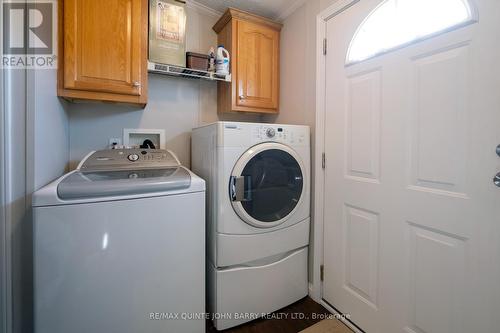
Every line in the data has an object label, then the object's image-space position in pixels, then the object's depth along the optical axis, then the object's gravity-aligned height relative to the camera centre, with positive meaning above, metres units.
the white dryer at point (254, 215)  1.32 -0.35
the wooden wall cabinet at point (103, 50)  1.22 +0.65
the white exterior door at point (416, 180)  0.87 -0.08
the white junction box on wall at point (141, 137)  1.69 +0.19
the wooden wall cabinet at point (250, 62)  1.76 +0.84
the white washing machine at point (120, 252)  0.88 -0.41
